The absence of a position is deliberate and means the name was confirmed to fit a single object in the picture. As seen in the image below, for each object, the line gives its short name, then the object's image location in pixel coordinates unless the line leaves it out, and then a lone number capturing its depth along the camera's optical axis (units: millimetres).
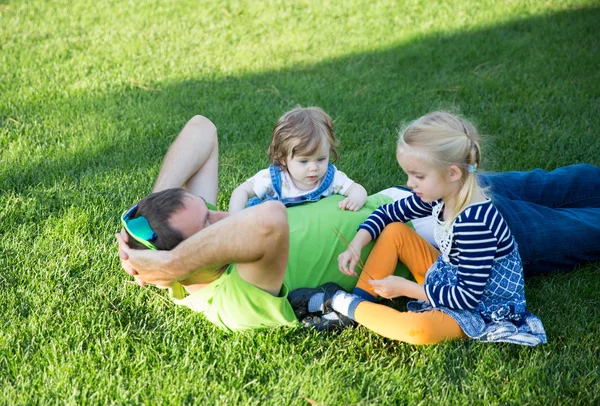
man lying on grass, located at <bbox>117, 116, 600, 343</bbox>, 2471
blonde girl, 2701
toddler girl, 3379
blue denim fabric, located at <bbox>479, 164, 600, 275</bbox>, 3184
